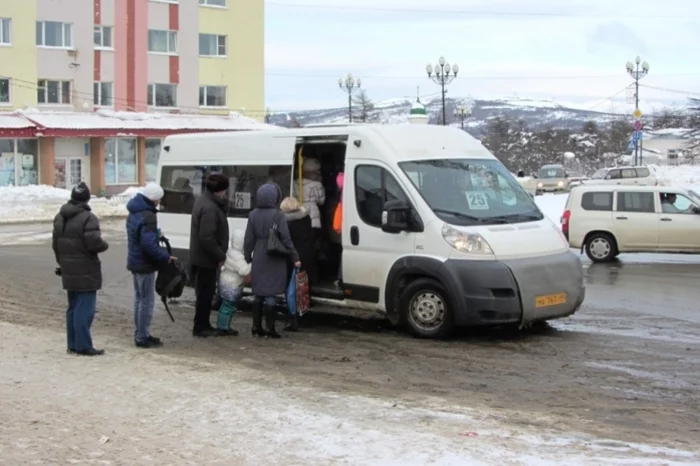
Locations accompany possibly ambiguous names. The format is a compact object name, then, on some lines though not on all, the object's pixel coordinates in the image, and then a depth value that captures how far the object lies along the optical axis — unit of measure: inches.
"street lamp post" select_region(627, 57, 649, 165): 2027.4
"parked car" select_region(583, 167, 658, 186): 1598.2
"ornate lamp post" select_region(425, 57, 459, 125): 1738.4
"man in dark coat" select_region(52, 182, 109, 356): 350.3
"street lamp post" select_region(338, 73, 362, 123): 2042.3
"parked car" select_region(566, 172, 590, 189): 2065.7
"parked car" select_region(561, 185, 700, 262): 778.2
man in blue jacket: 366.3
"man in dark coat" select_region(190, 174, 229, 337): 398.0
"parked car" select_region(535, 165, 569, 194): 2007.9
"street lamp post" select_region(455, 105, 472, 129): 2252.6
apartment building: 1818.4
